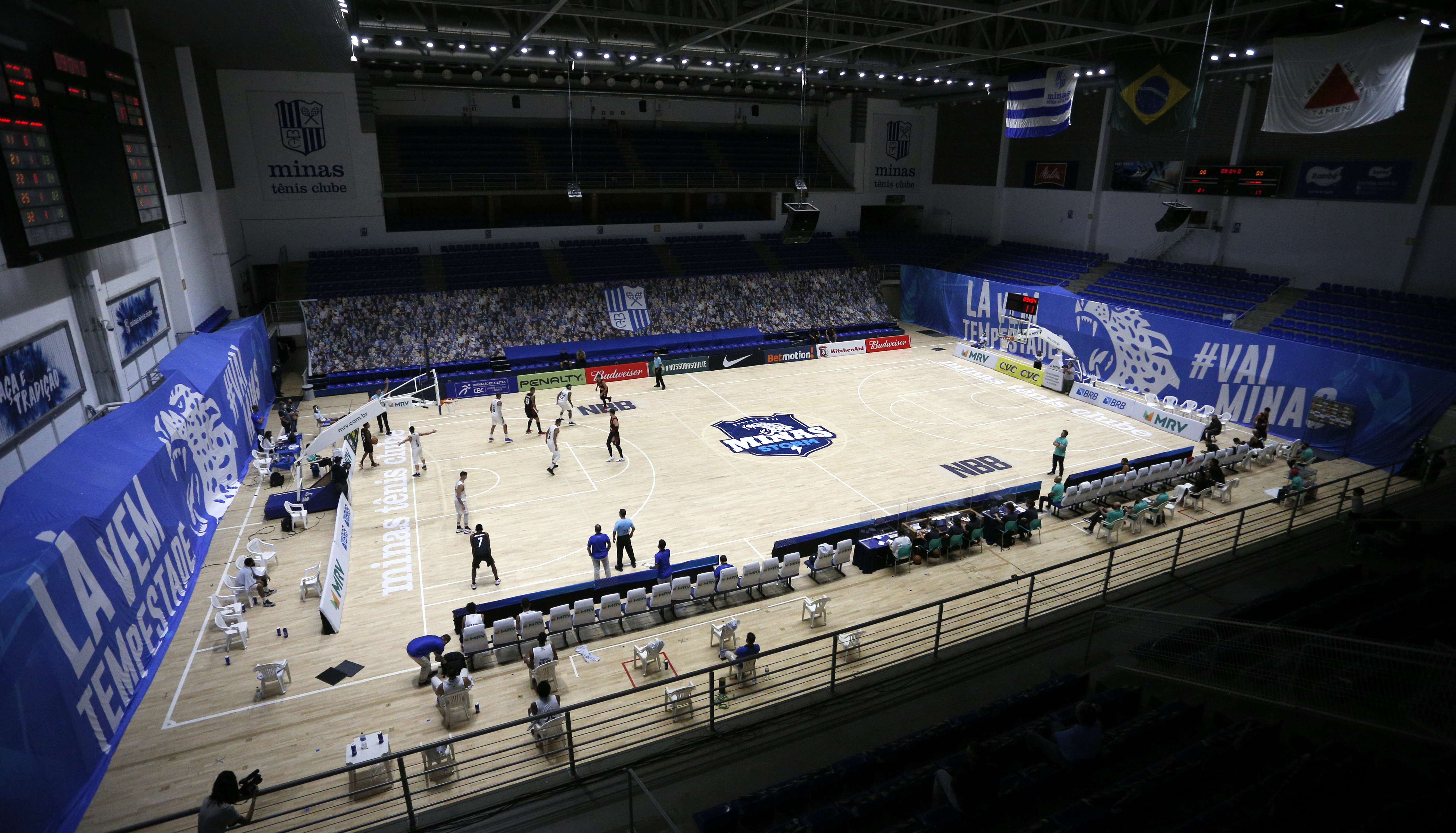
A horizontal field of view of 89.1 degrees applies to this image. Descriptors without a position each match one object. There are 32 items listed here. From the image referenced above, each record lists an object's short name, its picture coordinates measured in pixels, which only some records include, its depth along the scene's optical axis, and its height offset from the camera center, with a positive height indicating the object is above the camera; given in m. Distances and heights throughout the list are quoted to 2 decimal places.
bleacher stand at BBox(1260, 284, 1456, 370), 19.95 -3.66
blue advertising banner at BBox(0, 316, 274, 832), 8.00 -5.35
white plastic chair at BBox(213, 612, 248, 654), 11.61 -6.70
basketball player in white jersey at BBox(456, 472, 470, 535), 15.66 -6.73
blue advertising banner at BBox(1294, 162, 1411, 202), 22.70 +0.37
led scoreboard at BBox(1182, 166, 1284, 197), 25.53 +0.38
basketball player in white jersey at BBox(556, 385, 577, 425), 21.42 -5.96
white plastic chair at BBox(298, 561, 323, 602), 12.98 -6.75
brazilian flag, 21.62 +2.82
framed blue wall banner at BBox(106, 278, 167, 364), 14.91 -2.82
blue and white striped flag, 23.66 +2.78
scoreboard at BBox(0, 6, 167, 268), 9.95 +0.56
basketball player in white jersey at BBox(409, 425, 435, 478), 18.64 -6.41
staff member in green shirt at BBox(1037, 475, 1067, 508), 15.92 -6.30
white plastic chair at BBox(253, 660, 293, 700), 10.47 -6.72
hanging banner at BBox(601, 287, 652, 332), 32.41 -5.18
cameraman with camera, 6.18 -5.03
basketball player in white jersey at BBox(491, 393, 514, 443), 21.11 -6.25
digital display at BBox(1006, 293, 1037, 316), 30.11 -4.49
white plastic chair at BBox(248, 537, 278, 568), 13.85 -6.73
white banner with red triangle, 16.61 +2.60
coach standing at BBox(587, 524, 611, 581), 13.26 -6.22
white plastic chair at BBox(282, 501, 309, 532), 15.61 -6.76
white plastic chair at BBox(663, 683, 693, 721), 9.00 -6.26
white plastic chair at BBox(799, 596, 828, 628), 12.02 -6.65
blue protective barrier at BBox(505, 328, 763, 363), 28.95 -6.23
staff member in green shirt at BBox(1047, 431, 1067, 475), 17.88 -6.09
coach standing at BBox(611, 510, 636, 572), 13.98 -6.25
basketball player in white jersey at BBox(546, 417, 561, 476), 18.66 -6.30
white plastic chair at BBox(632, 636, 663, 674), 10.64 -6.66
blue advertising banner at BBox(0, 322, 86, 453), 10.42 -2.98
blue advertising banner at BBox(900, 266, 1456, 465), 18.97 -5.19
